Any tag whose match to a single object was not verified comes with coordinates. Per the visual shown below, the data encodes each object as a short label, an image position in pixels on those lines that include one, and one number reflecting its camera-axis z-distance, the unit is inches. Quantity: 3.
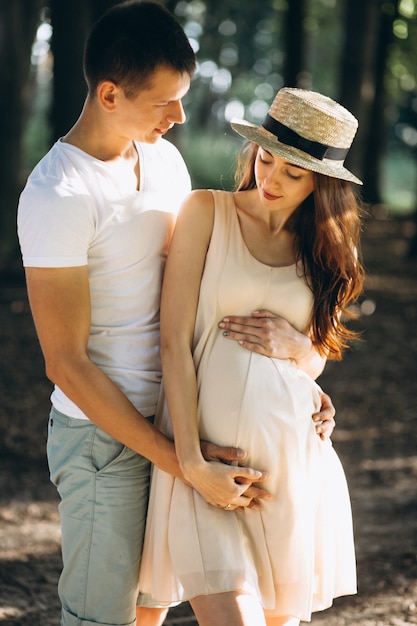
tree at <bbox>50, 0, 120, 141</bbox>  407.8
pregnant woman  112.5
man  108.0
